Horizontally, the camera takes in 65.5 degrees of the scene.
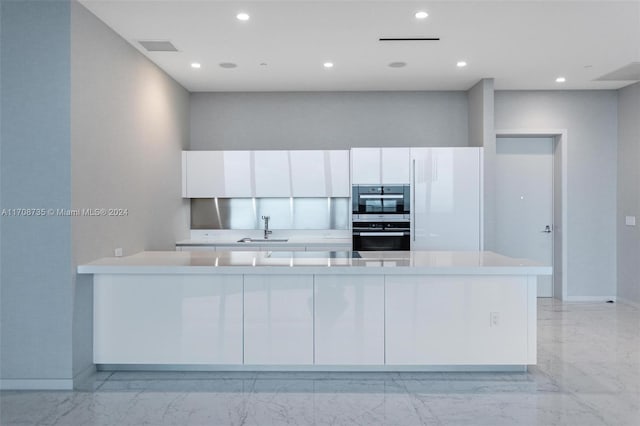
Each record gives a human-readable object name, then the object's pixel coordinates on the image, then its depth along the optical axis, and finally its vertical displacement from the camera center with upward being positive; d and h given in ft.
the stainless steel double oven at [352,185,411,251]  18.61 -0.17
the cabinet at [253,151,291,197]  19.52 +1.54
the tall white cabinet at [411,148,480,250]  18.44 +0.69
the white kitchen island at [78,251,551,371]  11.64 -2.41
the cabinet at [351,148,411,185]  18.60 +1.74
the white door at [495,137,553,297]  21.47 +0.67
